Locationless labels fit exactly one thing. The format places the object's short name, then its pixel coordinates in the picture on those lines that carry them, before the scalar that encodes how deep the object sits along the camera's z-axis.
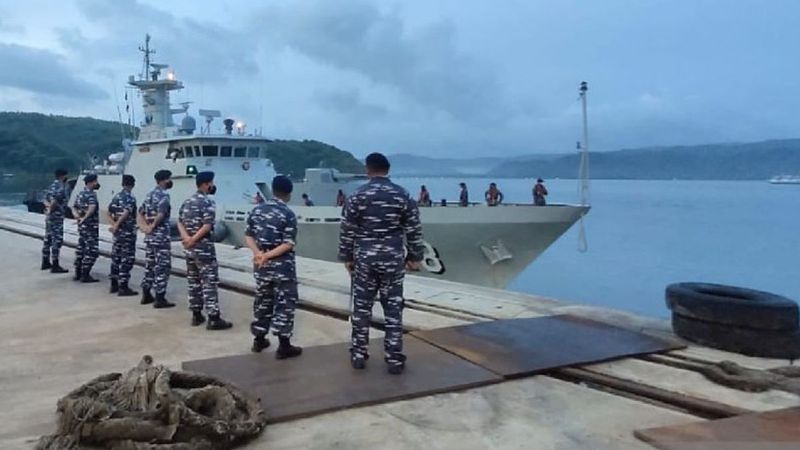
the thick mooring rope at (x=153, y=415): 2.94
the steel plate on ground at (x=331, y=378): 3.69
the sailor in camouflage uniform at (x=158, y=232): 6.59
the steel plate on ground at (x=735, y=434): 3.01
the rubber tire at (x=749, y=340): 4.57
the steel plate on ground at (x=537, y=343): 4.50
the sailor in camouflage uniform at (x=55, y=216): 8.85
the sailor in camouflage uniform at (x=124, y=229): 7.45
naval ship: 15.54
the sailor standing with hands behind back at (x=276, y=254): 4.70
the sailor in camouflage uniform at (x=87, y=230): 8.11
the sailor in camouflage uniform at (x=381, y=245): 4.13
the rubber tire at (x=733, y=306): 4.61
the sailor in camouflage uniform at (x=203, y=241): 5.68
